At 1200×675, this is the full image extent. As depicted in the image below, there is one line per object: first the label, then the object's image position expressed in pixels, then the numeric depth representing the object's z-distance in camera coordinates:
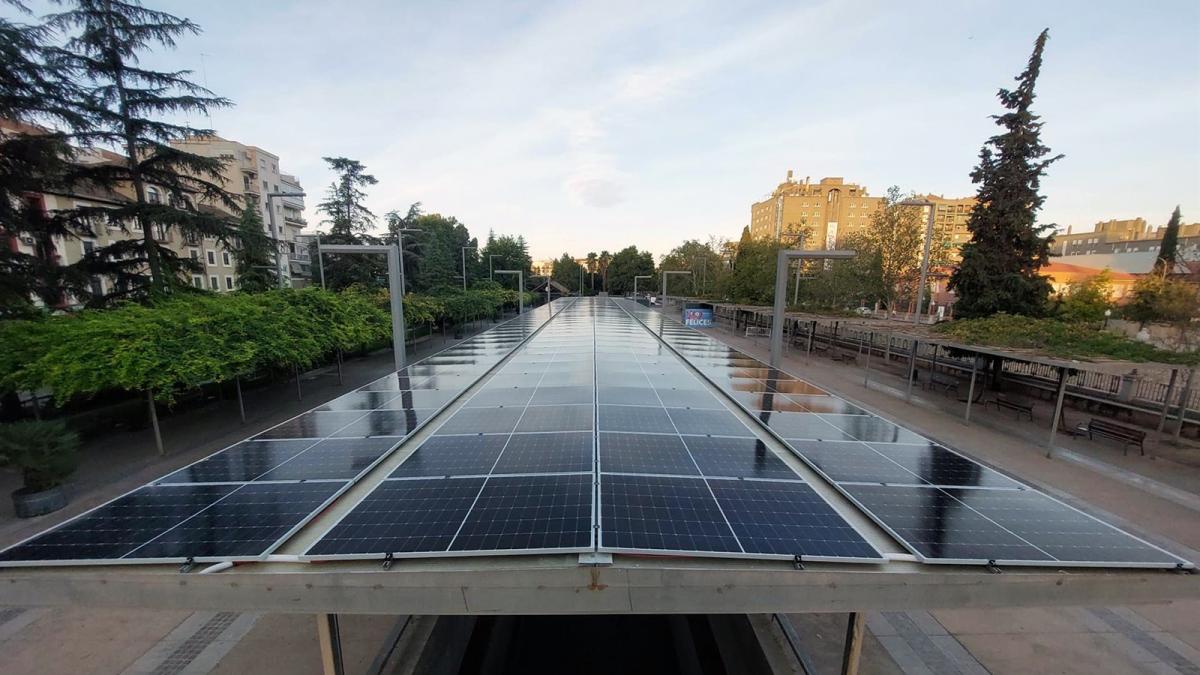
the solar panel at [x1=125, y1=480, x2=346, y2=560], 4.59
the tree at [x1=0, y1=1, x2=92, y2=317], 13.62
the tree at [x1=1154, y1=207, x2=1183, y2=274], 45.22
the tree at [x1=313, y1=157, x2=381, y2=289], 41.62
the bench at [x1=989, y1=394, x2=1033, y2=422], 17.33
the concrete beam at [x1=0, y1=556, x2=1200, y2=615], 4.23
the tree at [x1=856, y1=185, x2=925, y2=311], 31.52
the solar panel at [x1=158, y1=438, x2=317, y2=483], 6.37
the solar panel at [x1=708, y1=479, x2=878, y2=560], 4.69
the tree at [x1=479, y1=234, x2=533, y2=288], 77.56
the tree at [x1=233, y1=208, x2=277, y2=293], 36.46
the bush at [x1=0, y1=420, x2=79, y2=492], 9.80
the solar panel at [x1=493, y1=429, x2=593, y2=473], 6.43
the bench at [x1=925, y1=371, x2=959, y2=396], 21.61
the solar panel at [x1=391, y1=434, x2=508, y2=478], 6.50
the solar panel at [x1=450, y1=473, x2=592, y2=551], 4.60
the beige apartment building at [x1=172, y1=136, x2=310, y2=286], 58.02
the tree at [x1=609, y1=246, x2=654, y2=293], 116.06
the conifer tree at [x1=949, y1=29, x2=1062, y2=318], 21.09
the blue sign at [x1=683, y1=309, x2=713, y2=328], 44.72
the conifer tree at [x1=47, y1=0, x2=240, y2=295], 15.88
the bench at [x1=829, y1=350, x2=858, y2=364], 31.38
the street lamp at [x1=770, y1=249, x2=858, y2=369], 14.74
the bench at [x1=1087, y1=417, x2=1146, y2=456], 13.71
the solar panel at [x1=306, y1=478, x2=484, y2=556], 4.62
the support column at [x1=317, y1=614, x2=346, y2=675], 4.92
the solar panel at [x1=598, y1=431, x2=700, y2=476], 6.45
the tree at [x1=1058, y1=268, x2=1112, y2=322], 39.44
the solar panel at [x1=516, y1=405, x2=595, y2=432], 8.14
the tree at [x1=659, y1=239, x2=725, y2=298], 63.42
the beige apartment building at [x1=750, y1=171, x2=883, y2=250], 104.06
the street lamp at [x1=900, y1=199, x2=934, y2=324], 19.41
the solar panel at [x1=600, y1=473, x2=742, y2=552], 4.59
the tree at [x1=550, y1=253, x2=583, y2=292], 117.00
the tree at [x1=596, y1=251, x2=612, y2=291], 131.12
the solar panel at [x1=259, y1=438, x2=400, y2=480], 6.39
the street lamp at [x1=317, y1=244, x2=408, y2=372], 14.50
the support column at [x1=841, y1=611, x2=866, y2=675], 5.25
